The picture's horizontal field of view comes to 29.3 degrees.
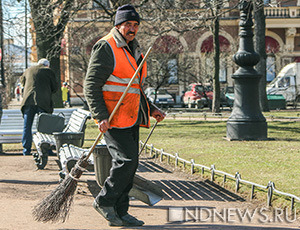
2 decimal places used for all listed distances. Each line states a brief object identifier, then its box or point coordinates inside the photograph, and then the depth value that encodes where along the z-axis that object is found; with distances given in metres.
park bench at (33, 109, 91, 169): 8.32
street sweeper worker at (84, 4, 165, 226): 5.04
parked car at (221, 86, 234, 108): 30.62
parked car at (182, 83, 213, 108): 29.52
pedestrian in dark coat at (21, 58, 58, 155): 10.53
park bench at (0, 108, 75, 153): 12.10
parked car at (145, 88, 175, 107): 33.41
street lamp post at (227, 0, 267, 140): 11.61
